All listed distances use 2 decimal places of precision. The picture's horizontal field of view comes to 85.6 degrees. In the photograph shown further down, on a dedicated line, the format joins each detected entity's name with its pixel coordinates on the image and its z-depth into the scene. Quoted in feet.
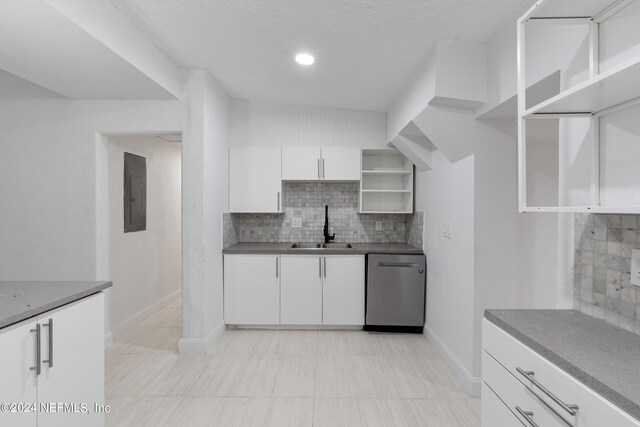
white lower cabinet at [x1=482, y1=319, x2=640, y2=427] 2.86
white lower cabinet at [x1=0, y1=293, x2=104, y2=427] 3.98
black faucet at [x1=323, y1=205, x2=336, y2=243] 12.99
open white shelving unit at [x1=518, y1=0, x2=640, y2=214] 3.70
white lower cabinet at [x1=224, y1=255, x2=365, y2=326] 11.62
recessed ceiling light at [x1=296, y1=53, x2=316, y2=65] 8.22
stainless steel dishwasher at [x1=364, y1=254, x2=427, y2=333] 11.30
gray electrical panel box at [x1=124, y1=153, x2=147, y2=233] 11.87
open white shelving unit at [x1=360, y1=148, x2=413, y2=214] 13.24
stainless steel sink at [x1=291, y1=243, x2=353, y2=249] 12.48
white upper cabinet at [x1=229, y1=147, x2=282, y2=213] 12.33
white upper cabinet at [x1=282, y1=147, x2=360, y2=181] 12.32
